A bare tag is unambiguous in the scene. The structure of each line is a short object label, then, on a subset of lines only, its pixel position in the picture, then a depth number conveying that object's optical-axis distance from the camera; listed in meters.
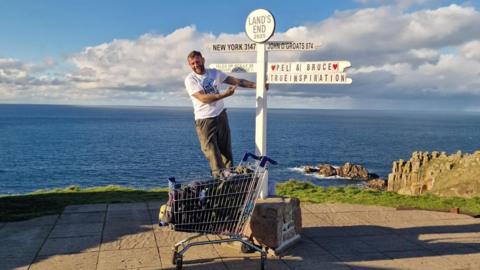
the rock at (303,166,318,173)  51.98
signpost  7.11
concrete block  6.10
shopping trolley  5.33
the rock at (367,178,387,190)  43.18
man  6.28
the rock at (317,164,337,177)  51.19
